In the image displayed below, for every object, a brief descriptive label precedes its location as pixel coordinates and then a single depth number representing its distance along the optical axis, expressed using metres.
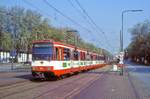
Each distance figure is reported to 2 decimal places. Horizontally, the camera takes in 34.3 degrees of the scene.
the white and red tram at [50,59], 18.43
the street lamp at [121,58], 27.22
